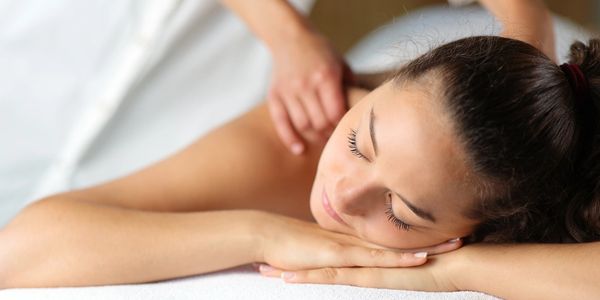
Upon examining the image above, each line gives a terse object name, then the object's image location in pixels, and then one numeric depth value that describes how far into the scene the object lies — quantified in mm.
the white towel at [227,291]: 1322
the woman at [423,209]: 1285
